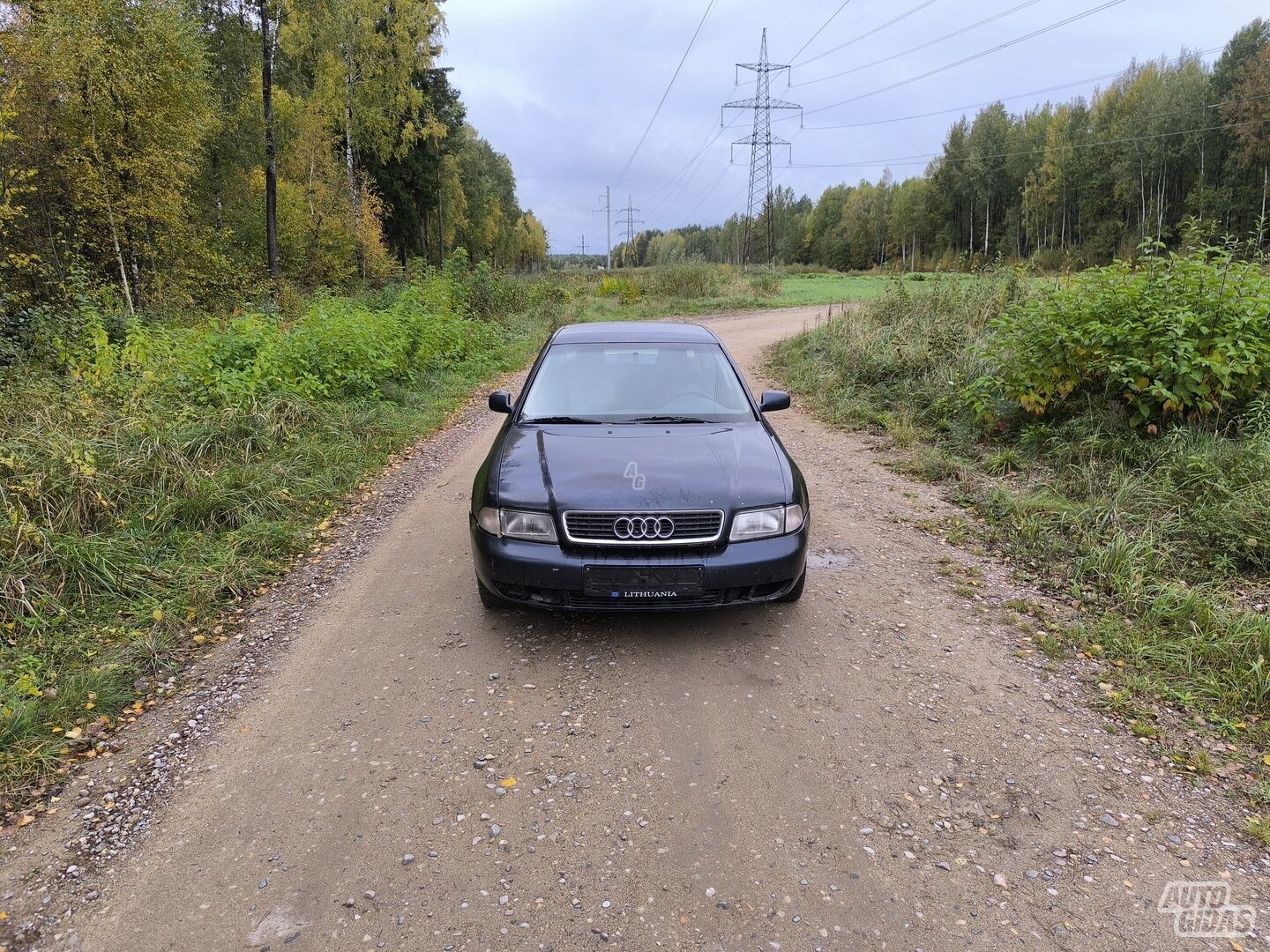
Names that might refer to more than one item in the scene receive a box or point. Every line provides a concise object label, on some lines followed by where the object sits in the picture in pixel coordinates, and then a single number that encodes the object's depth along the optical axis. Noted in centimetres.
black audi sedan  347
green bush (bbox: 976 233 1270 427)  562
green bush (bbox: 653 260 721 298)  3048
